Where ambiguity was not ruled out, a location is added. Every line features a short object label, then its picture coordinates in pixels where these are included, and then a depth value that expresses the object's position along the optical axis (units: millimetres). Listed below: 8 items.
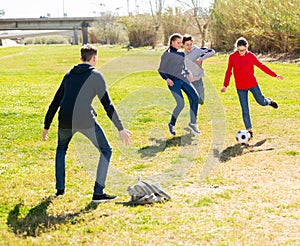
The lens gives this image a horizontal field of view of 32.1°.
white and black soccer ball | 8383
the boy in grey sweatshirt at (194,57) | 9398
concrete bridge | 88062
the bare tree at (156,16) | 49969
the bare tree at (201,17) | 36719
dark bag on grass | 5680
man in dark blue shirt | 5520
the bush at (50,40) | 138125
